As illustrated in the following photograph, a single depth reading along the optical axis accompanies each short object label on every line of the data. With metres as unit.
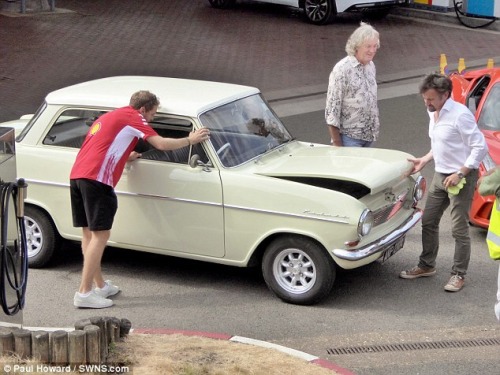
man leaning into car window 15.27
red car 18.16
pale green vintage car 15.33
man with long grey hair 17.83
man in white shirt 15.56
